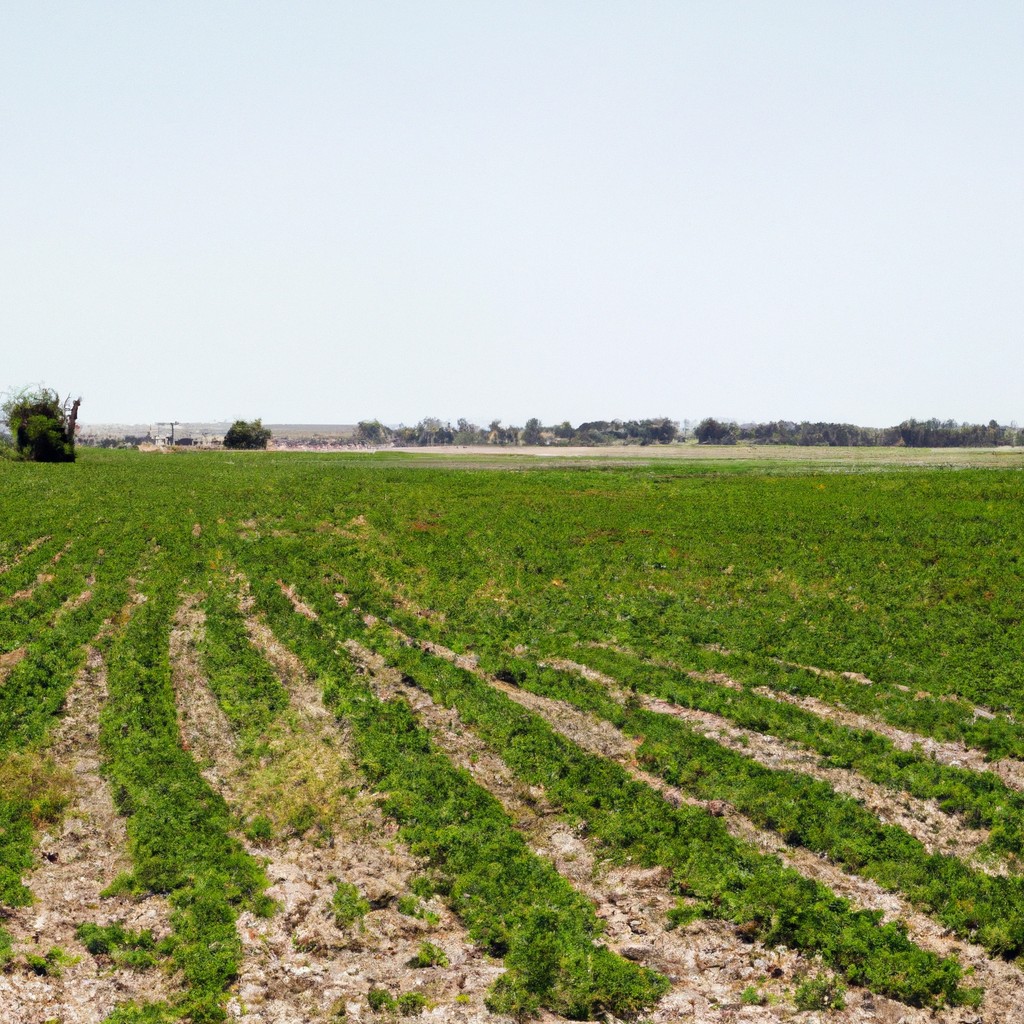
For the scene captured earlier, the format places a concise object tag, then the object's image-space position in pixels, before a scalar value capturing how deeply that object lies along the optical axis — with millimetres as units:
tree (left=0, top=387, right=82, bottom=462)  116312
